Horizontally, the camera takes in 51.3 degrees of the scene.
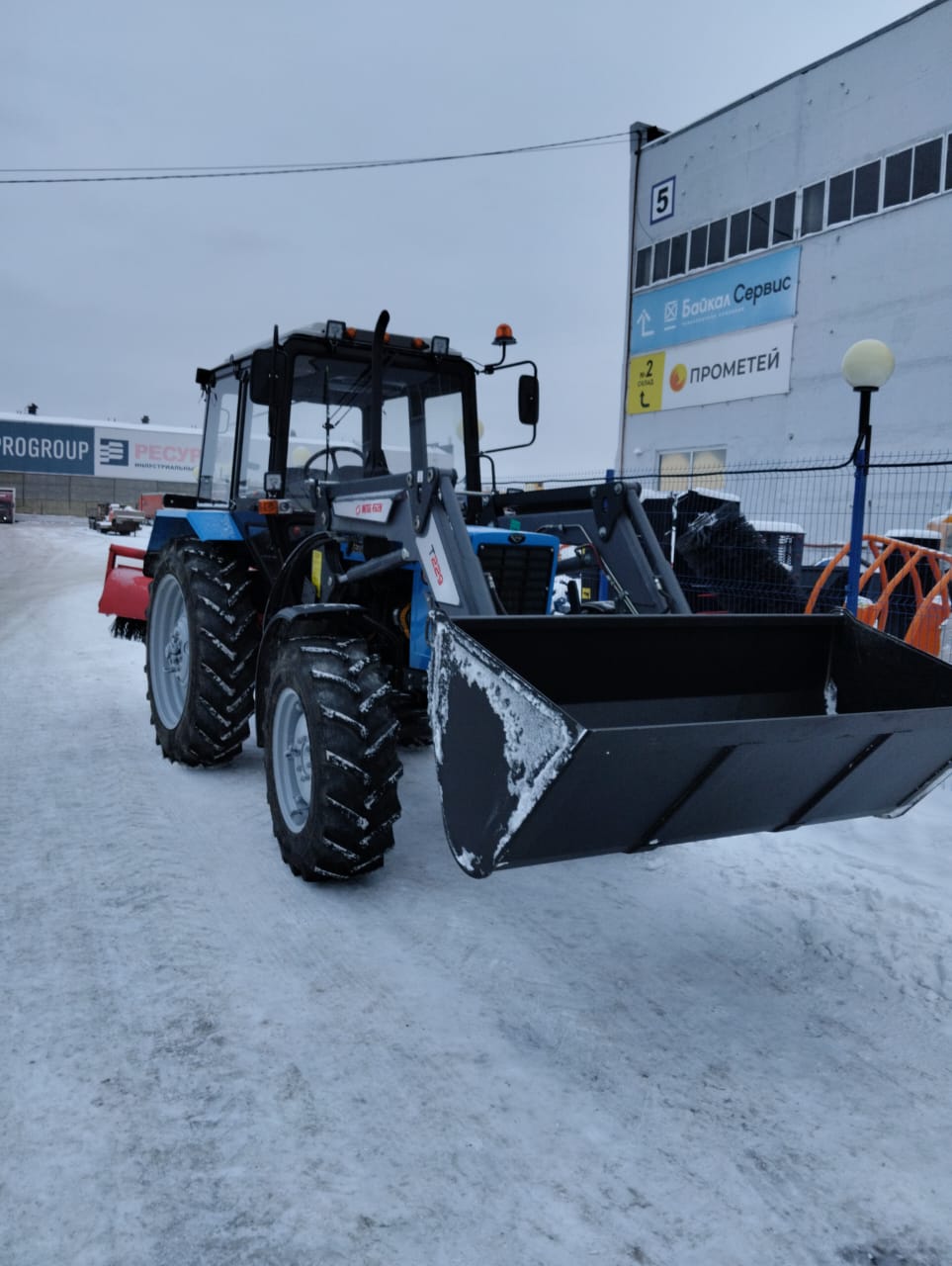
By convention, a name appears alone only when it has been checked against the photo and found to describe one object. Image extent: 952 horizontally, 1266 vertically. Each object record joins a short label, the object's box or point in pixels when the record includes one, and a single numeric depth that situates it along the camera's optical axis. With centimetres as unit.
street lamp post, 656
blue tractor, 264
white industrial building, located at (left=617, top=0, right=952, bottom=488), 1708
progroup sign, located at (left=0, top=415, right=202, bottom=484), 5775
